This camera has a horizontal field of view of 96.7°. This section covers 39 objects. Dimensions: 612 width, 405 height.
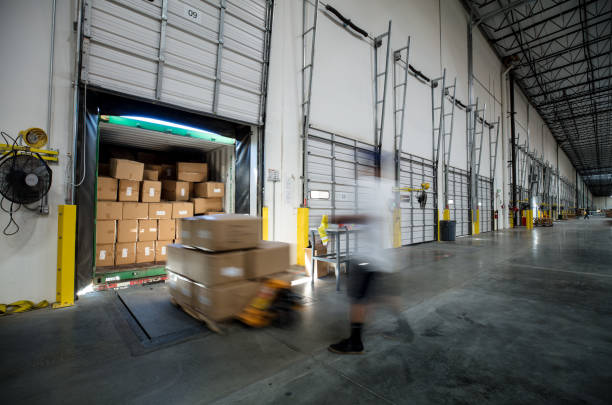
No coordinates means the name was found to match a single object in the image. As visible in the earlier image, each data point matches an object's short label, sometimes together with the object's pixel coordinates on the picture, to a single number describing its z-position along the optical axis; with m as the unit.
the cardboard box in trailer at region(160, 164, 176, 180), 5.82
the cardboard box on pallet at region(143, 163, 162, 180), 5.46
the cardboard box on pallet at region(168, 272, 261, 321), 2.59
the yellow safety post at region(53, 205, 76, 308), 3.23
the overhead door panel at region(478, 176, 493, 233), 14.57
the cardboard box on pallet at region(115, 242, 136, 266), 4.38
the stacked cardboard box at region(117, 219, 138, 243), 4.40
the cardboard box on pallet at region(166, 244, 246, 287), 2.60
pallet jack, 2.77
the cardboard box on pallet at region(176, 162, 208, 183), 5.44
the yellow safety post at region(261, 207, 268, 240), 5.09
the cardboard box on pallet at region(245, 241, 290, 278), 2.86
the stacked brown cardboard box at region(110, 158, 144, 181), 4.40
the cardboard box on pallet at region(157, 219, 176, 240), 4.81
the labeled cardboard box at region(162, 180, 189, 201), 5.30
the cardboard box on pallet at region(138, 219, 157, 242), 4.62
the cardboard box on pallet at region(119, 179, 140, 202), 4.48
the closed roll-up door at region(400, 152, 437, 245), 9.28
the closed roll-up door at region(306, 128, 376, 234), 6.32
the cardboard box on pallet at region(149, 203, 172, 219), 4.72
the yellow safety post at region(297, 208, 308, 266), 5.70
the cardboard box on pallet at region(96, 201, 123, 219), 4.21
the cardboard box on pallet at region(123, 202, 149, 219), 4.43
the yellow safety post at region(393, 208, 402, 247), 8.29
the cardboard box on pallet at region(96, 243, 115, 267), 4.20
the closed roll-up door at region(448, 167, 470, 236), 11.87
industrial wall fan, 2.94
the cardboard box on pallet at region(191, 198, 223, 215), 5.25
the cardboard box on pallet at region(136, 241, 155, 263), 4.60
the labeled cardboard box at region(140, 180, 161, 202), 4.68
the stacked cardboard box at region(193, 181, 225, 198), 5.34
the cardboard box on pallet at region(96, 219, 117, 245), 4.19
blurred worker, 2.30
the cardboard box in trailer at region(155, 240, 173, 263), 4.79
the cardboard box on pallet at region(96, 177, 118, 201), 4.25
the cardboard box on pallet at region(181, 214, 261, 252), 2.64
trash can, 10.34
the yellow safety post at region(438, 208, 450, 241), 10.83
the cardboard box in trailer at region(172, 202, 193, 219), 4.98
